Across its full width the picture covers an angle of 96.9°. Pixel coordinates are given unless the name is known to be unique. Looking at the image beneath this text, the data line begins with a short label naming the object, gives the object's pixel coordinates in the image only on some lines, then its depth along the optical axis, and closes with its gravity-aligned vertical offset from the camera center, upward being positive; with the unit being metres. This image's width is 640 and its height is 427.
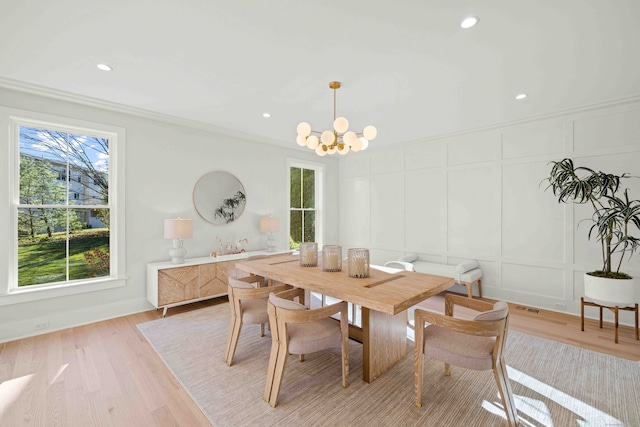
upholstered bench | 4.11 -0.90
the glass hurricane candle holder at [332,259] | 2.63 -0.43
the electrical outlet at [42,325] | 3.15 -1.25
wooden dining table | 1.93 -0.57
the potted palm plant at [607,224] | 2.88 -0.14
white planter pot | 2.86 -0.80
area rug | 1.89 -1.36
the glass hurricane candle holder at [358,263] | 2.39 -0.43
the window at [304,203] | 5.93 +0.21
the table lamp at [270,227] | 4.88 -0.24
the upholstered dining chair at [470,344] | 1.77 -0.90
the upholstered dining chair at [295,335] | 1.98 -0.91
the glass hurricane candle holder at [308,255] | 2.89 -0.43
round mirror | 4.43 +0.26
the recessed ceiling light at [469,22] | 1.94 +1.33
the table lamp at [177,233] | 3.78 -0.27
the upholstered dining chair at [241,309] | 2.41 -0.89
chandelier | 2.75 +0.74
